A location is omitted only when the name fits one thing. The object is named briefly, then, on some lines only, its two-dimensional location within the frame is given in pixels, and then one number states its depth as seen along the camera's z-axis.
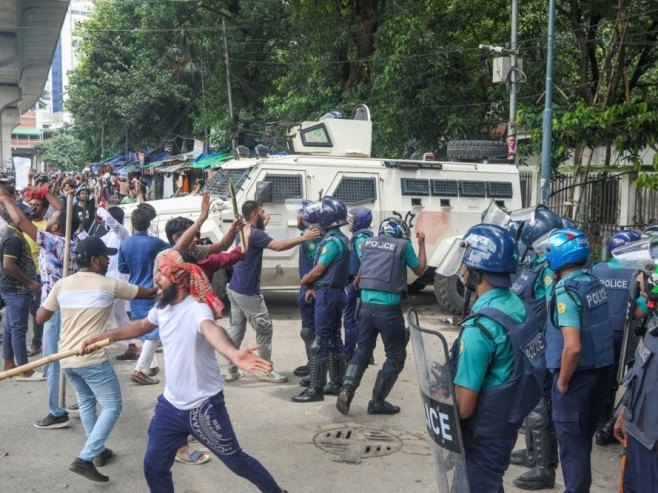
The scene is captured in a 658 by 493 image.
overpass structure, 21.59
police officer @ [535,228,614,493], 4.48
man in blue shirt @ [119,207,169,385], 7.76
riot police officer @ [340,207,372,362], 7.80
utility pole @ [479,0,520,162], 16.61
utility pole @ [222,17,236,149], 26.15
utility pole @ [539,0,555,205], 14.09
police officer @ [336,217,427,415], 6.61
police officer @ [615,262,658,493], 3.45
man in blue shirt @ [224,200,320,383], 7.64
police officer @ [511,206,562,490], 5.34
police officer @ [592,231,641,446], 5.91
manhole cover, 5.95
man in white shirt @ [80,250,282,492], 4.22
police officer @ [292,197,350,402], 7.20
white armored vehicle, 11.23
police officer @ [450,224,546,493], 3.35
